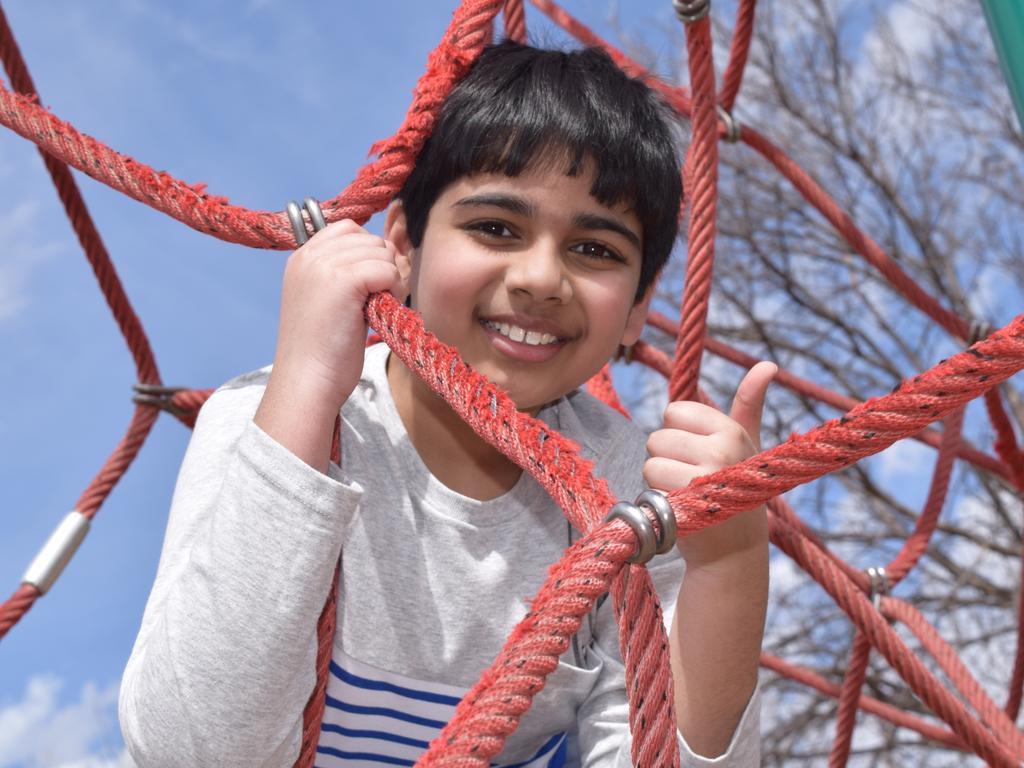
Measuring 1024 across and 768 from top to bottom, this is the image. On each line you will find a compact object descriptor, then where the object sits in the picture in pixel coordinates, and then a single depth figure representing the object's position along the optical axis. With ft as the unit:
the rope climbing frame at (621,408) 1.56
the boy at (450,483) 2.09
